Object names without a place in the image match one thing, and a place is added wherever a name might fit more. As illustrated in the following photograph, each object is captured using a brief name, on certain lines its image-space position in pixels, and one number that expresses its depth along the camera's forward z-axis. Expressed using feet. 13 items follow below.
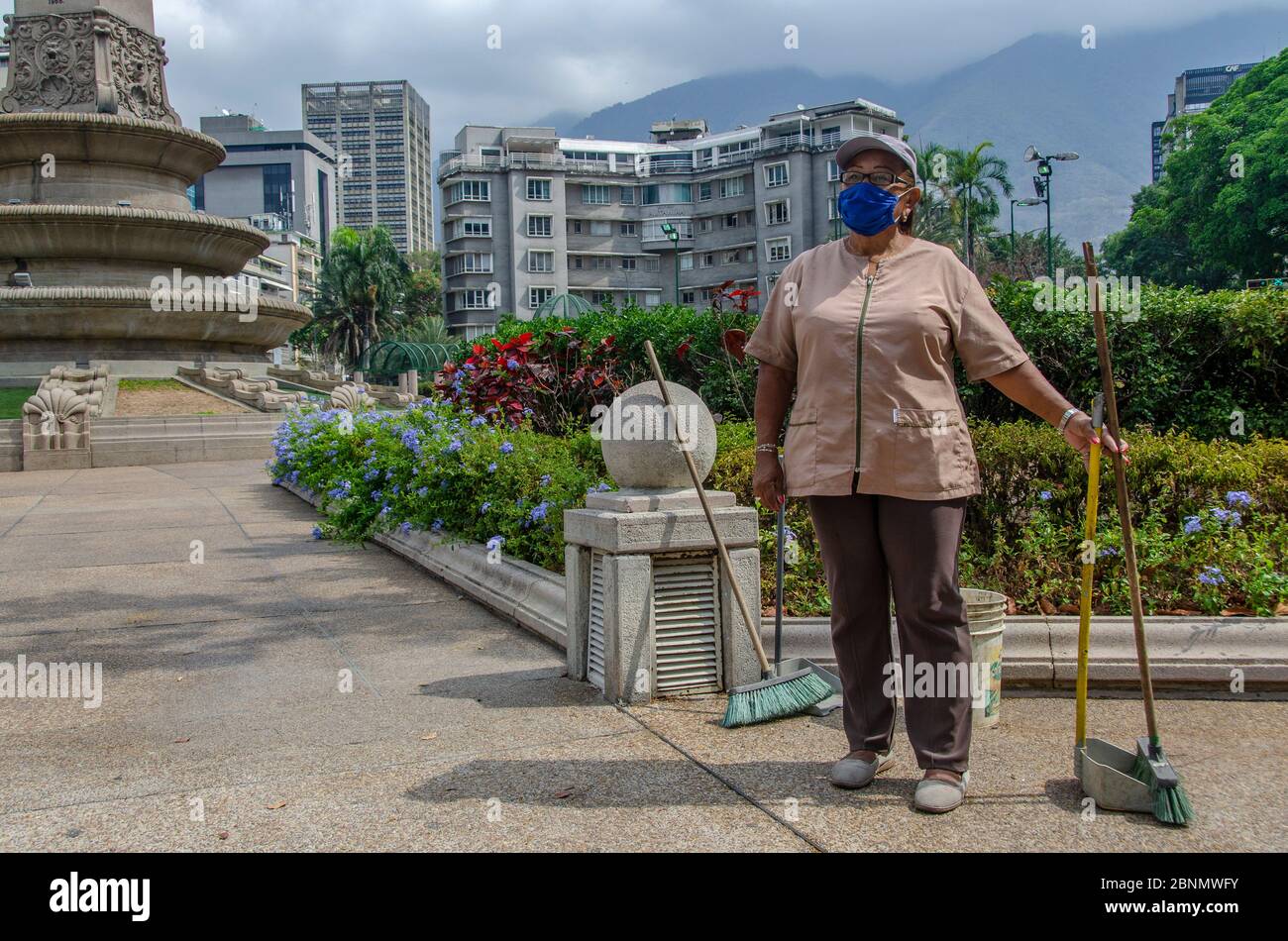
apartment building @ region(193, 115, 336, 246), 546.67
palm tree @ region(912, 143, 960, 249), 194.04
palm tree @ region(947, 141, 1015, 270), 192.75
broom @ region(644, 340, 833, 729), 15.06
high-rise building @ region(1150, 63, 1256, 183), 565.53
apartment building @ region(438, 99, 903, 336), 242.58
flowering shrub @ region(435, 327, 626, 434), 36.81
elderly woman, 12.06
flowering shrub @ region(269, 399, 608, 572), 24.81
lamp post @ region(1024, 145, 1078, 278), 94.52
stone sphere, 16.57
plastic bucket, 14.61
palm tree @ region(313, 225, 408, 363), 259.80
